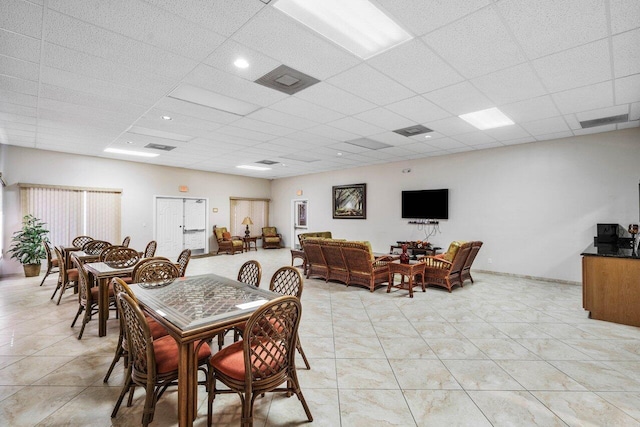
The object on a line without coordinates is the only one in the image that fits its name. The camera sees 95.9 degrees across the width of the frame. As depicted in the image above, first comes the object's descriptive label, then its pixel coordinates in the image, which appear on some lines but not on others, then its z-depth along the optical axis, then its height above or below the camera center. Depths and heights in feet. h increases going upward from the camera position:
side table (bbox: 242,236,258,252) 36.11 -3.44
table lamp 35.94 -0.91
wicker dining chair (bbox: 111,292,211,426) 5.59 -3.08
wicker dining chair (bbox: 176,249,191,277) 12.99 -2.07
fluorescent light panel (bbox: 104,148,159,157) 22.53 +5.09
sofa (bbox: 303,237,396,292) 17.06 -3.03
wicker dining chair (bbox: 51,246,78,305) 14.24 -2.97
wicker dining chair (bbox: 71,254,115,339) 10.85 -3.15
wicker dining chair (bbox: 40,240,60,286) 17.55 -2.99
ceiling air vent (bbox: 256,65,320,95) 10.07 +4.98
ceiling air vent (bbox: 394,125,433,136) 16.65 +5.02
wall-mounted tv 24.06 +0.90
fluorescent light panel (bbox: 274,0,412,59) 7.03 +5.08
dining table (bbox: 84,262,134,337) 10.87 -2.86
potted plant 20.36 -2.21
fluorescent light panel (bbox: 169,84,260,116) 11.58 +5.01
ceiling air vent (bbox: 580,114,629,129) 14.77 +4.92
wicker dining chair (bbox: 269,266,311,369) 8.56 -2.13
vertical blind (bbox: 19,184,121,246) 22.43 +0.45
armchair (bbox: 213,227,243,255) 33.12 -3.12
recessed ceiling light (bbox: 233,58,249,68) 9.24 +4.95
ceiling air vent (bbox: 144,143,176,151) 21.01 +5.09
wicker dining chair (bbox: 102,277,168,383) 7.01 -3.24
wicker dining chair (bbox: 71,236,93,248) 21.47 -1.96
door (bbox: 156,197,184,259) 29.53 -1.18
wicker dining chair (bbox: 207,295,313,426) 5.57 -3.11
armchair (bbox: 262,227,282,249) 37.60 -3.08
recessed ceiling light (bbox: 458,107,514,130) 14.56 +5.09
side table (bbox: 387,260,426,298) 16.22 -3.29
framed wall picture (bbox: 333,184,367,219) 30.14 +1.41
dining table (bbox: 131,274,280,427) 5.59 -2.22
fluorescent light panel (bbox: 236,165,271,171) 29.96 +5.06
